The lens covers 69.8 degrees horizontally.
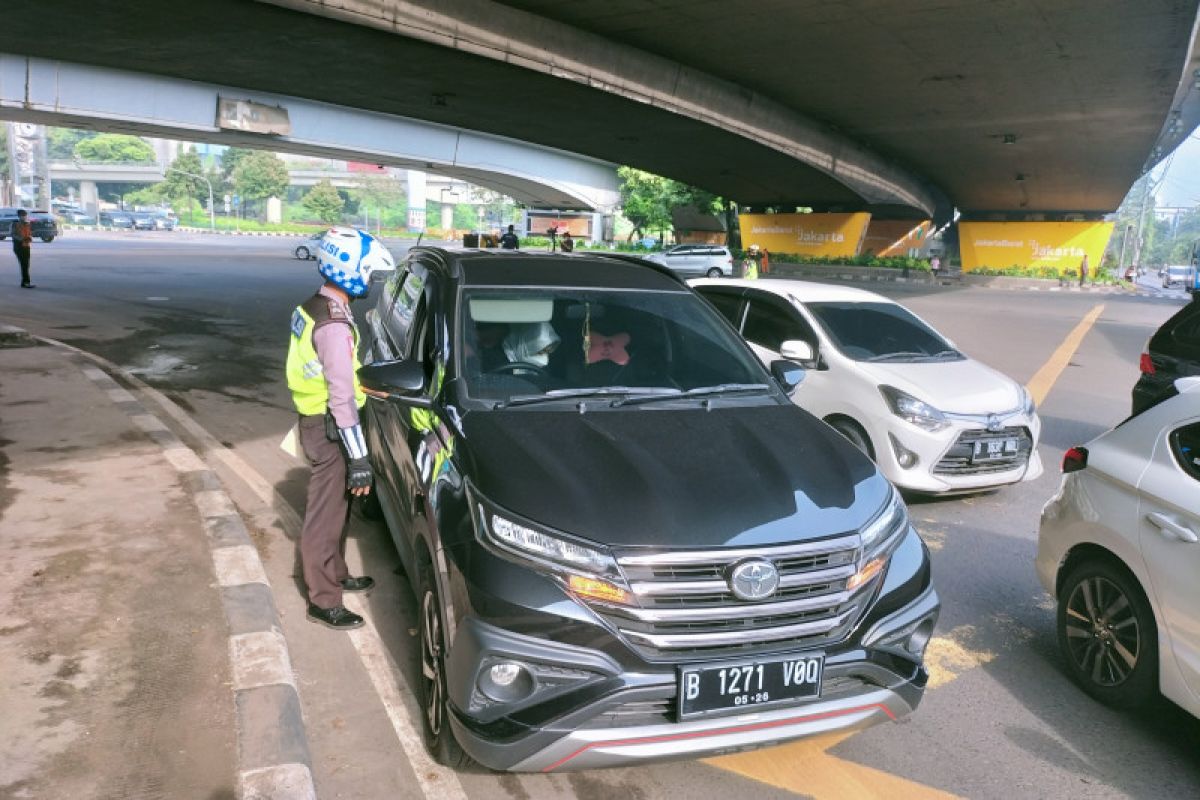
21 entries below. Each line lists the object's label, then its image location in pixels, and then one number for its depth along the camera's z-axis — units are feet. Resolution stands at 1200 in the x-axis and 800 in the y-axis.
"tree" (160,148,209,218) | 352.49
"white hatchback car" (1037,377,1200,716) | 10.93
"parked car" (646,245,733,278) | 133.90
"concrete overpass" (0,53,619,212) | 88.69
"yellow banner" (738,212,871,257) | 154.51
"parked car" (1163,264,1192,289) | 199.95
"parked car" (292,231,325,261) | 122.60
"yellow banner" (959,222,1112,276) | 161.58
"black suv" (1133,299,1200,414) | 23.71
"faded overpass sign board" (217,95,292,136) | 101.71
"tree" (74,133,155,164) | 382.83
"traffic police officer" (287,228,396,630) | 12.97
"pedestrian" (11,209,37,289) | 62.80
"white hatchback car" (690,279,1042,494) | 20.65
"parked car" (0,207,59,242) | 139.64
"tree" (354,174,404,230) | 417.08
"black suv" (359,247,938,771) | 8.73
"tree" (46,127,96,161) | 440.04
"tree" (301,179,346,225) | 375.25
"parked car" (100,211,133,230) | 257.96
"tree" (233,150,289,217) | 359.25
